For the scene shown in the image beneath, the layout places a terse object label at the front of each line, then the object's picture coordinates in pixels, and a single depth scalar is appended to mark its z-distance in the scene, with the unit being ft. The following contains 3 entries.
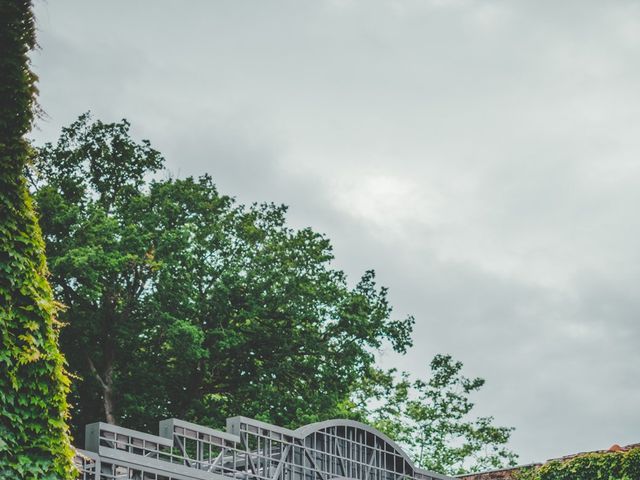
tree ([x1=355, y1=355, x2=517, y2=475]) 124.57
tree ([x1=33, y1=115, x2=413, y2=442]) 88.38
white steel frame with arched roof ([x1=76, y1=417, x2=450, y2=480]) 48.26
